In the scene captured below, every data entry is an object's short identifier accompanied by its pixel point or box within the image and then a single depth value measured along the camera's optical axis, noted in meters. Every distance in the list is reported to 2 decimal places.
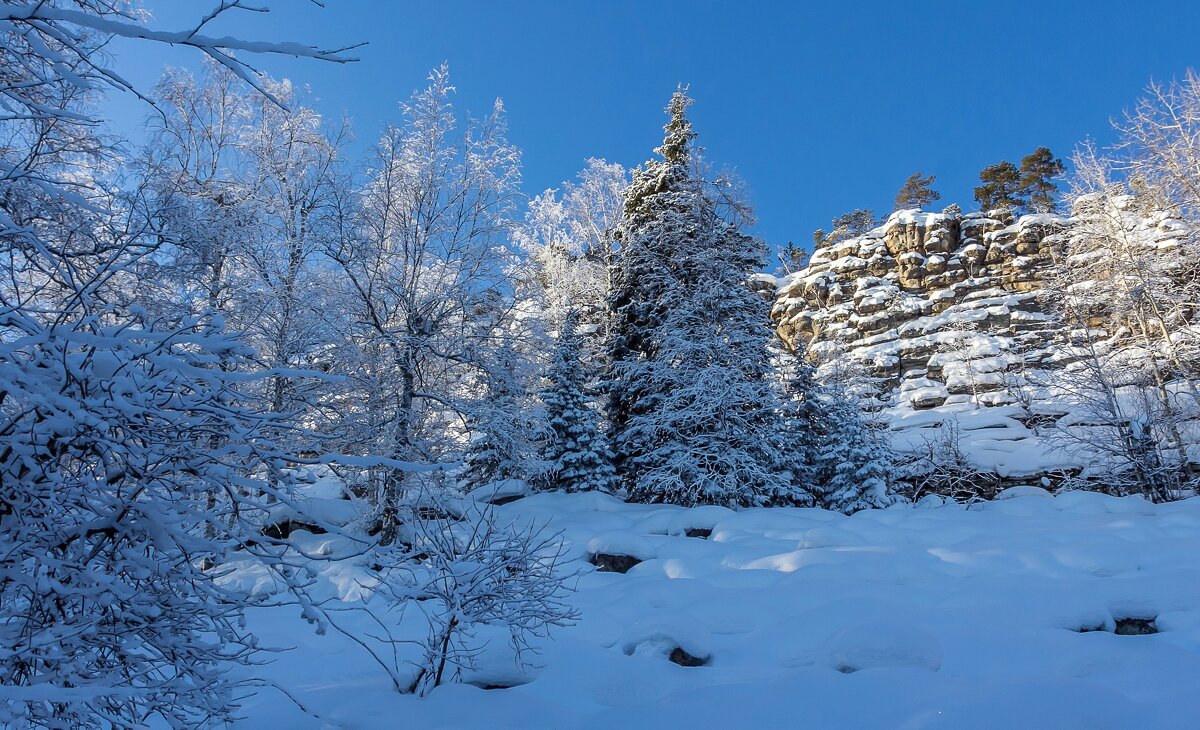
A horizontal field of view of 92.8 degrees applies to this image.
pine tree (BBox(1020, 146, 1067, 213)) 39.78
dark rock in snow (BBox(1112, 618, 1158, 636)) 3.87
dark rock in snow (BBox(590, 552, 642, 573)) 6.89
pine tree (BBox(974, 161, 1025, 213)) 40.85
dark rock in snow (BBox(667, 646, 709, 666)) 3.93
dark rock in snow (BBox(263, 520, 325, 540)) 11.21
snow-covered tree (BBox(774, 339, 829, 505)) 13.45
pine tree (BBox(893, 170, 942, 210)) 45.91
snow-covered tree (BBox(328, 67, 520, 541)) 9.72
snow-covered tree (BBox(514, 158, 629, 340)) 23.69
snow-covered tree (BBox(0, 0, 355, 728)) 1.62
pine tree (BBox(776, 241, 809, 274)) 50.72
